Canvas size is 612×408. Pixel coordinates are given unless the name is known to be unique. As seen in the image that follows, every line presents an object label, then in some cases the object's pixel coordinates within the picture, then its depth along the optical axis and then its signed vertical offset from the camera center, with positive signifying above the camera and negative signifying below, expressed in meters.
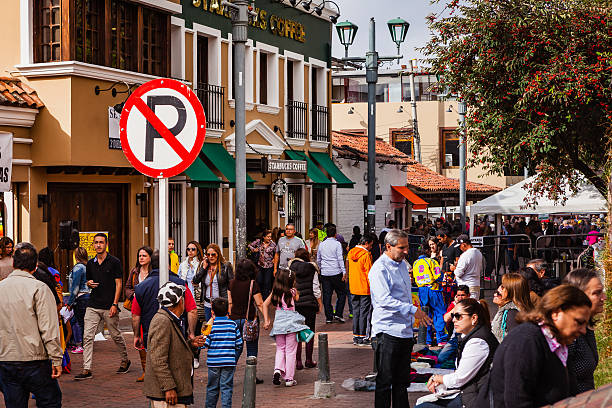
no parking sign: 7.06 +0.61
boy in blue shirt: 9.96 -1.57
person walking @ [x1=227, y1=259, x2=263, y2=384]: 12.23 -1.15
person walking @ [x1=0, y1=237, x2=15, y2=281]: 13.12 -0.64
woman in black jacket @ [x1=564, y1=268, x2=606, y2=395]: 6.64 -1.04
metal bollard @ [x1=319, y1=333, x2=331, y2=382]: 11.41 -1.80
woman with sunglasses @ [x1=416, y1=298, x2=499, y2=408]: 7.57 -1.14
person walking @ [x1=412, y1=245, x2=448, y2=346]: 15.73 -1.37
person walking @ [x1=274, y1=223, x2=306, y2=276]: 20.05 -0.81
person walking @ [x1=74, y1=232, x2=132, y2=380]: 13.07 -1.25
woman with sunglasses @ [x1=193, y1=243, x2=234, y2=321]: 13.96 -0.92
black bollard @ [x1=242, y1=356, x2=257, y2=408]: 9.05 -1.67
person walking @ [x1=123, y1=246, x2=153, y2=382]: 12.39 -0.79
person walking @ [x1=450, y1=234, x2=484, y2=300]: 16.12 -1.03
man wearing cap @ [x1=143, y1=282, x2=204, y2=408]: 7.77 -1.20
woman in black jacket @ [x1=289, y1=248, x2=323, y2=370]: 13.82 -1.32
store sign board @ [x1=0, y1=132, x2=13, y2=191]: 16.97 +0.91
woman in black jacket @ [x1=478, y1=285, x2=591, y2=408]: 5.21 -0.78
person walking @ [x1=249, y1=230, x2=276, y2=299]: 19.67 -1.11
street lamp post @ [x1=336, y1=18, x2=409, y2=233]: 24.84 +3.79
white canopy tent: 25.28 +0.11
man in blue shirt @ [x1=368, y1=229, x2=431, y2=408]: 9.59 -1.14
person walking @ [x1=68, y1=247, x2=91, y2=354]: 14.52 -1.16
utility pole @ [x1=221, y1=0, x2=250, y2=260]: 15.40 +1.55
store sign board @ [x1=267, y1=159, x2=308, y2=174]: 24.70 +1.14
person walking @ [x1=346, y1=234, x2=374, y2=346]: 15.89 -1.36
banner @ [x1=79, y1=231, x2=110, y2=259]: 19.28 -0.63
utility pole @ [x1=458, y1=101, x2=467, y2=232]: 34.28 +0.90
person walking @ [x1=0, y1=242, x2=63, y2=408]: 8.16 -1.11
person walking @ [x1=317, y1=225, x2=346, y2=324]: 18.23 -1.12
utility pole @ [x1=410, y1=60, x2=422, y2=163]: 52.25 +4.27
